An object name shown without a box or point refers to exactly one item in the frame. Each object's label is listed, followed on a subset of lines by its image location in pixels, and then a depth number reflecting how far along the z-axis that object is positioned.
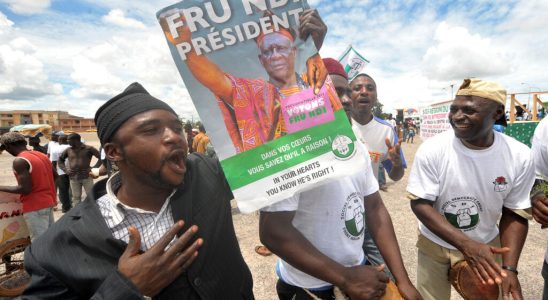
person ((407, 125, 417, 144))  22.33
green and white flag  4.09
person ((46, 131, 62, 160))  7.69
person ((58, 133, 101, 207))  6.18
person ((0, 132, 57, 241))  3.76
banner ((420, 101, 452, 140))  6.03
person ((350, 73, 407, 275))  3.37
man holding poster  1.29
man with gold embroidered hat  1.97
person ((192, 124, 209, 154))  7.19
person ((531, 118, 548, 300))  1.85
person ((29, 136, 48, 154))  6.52
